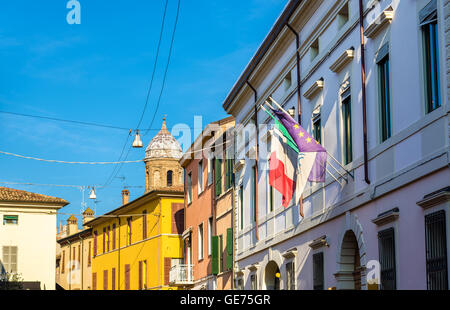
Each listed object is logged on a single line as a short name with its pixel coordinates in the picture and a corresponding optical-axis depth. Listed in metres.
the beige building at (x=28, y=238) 50.03
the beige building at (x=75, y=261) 65.44
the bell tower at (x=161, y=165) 93.00
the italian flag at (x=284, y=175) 18.83
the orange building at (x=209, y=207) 30.12
